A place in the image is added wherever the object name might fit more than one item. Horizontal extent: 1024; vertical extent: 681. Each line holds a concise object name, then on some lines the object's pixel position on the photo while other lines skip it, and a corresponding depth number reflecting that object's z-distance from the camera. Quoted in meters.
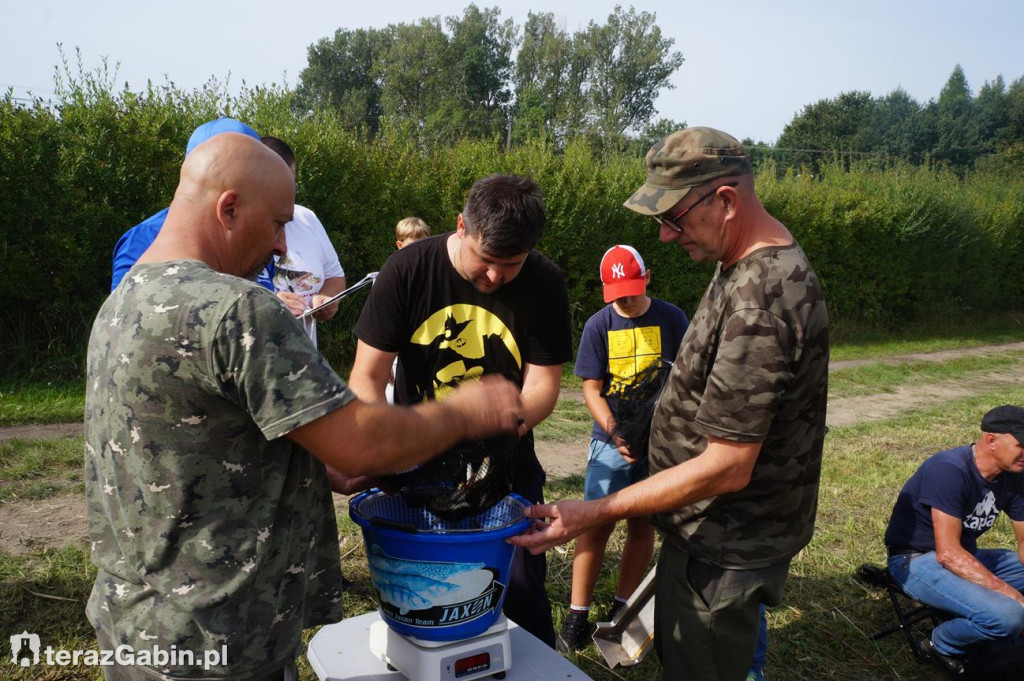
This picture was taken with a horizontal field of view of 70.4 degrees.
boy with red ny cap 3.88
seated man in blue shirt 3.69
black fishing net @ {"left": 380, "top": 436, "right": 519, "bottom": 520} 2.08
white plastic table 2.22
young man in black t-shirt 2.61
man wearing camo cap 2.01
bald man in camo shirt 1.43
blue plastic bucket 1.94
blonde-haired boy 6.36
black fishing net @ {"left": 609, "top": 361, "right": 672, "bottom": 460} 3.02
